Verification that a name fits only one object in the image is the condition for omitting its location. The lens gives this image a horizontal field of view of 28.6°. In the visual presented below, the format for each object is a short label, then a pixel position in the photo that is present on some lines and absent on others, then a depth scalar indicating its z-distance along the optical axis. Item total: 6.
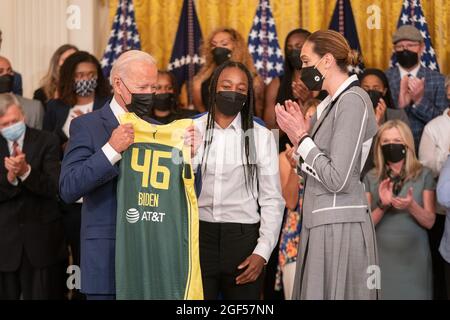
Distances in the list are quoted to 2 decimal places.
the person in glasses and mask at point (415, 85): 6.25
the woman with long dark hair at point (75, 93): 6.19
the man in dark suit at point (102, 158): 4.07
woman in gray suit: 4.08
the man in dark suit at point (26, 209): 5.57
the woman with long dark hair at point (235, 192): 4.49
